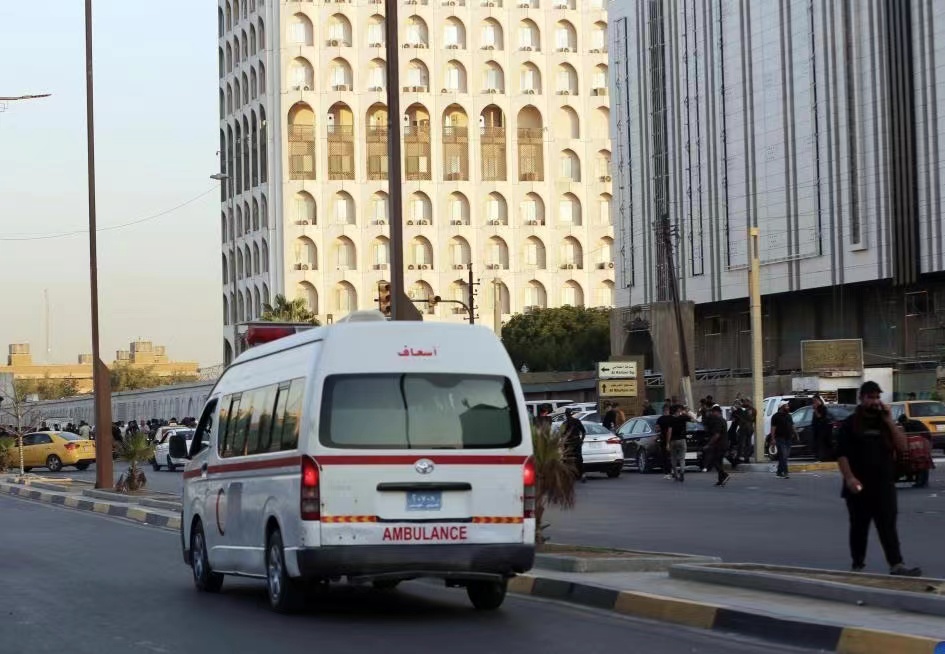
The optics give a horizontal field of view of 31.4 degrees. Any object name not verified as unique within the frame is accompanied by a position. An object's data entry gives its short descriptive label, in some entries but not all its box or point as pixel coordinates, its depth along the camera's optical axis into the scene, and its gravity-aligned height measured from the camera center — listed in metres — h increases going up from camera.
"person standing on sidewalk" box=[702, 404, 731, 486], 34.75 -1.32
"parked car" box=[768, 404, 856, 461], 42.97 -1.42
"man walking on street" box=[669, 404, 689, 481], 36.72 -1.55
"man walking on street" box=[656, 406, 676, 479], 36.72 -1.25
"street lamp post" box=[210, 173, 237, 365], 126.69 +12.12
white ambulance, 12.22 -0.59
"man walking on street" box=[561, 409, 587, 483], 34.47 -1.21
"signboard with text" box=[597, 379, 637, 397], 61.03 -0.41
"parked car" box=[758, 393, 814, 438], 49.47 -0.93
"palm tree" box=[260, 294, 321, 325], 101.12 +4.56
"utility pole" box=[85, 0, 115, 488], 36.06 +0.25
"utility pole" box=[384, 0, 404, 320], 20.17 +2.51
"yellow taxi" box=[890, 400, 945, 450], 43.12 -1.21
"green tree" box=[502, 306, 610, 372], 113.31 +2.67
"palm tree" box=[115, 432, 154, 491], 36.09 -1.46
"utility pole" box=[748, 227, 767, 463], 45.34 +1.11
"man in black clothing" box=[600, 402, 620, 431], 47.91 -1.23
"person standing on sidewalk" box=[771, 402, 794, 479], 35.75 -1.31
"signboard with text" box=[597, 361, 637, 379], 62.38 +0.26
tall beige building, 118.25 +16.68
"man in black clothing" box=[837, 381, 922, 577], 13.99 -0.84
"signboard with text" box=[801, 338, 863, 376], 68.94 +0.60
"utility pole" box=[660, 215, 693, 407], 66.81 +2.11
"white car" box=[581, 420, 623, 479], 39.12 -1.72
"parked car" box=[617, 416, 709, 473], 42.72 -1.74
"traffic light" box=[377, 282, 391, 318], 28.93 +1.53
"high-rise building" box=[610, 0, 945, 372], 74.75 +10.06
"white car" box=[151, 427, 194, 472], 56.84 -2.35
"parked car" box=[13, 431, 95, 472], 59.88 -2.14
